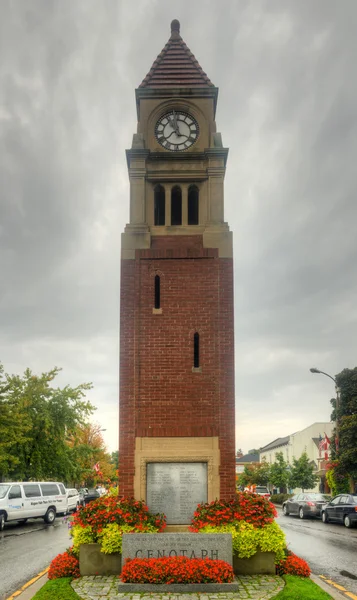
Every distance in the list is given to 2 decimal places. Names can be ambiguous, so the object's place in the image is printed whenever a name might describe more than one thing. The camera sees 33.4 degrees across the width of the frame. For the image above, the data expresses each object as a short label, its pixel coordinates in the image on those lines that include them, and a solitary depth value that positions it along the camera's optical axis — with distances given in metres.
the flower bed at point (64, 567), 12.95
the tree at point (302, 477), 52.84
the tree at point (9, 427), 32.38
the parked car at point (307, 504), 33.12
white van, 26.45
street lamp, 34.09
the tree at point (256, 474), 78.88
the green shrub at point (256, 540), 13.20
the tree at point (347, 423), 36.81
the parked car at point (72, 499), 36.66
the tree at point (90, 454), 42.38
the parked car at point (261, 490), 60.56
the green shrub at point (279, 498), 48.71
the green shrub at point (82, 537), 13.52
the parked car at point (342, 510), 27.25
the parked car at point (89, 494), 44.86
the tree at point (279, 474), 59.89
